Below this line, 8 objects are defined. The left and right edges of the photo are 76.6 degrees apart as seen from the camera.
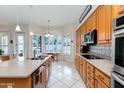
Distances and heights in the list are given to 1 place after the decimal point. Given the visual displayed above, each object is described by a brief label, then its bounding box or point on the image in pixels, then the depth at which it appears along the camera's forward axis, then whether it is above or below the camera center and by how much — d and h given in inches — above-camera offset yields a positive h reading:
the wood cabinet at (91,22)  90.0 +29.0
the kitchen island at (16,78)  43.0 -19.0
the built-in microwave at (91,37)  86.4 +9.3
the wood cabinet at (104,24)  61.7 +19.0
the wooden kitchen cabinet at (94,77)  46.5 -24.7
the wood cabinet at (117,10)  46.7 +22.6
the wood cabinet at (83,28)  127.8 +28.3
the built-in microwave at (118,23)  35.2 +10.7
